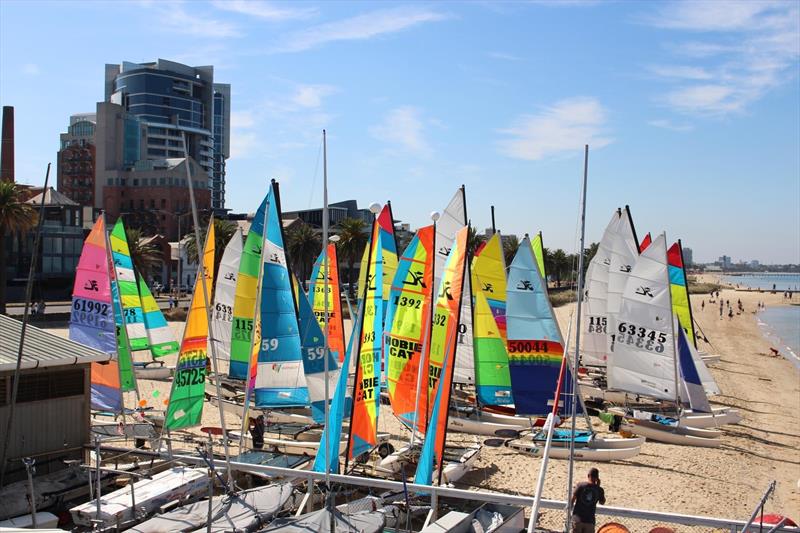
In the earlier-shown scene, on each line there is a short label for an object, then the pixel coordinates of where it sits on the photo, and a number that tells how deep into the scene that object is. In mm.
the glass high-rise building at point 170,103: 146875
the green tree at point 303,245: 71188
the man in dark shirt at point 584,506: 12406
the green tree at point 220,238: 63438
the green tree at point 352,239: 69812
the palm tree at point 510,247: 83625
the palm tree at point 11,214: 47062
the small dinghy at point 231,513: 12539
